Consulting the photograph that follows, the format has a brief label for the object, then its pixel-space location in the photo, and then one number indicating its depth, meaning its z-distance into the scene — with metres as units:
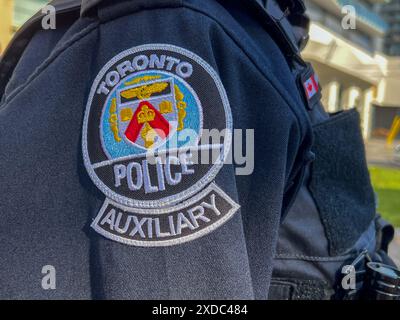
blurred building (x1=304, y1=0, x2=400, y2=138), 10.14
